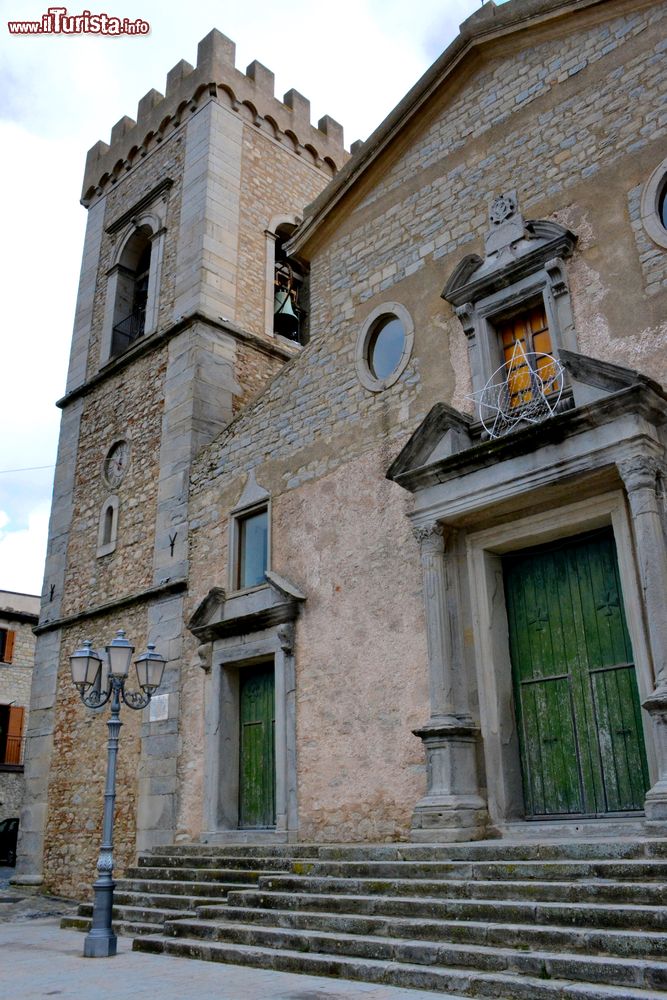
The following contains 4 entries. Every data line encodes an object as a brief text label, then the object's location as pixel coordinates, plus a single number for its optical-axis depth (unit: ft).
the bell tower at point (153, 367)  38.32
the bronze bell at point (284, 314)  48.44
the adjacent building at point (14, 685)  79.97
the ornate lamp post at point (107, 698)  22.06
